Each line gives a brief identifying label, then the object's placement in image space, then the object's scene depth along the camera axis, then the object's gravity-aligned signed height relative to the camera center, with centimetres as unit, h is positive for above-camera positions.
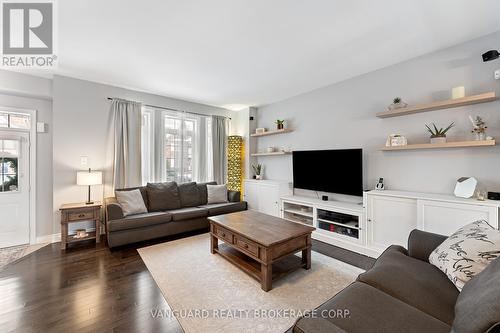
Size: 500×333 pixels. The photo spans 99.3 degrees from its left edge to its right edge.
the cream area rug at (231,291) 177 -127
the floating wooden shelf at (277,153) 468 +33
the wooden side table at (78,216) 322 -74
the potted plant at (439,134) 267 +41
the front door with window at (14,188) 334 -30
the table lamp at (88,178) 337 -14
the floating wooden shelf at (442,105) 237 +76
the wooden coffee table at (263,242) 224 -89
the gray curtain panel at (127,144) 397 +49
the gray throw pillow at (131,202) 358 -57
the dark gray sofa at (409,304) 89 -81
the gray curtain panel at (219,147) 537 +53
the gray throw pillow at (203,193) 460 -55
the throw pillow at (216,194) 465 -57
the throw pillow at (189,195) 437 -55
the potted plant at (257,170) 529 -6
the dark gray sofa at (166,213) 324 -79
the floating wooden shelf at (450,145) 234 +25
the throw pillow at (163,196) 396 -53
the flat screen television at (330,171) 342 -7
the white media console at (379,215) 234 -69
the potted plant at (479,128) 243 +43
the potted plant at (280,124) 481 +99
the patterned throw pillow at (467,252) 138 -61
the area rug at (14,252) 284 -121
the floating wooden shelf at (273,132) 469 +82
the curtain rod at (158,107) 397 +132
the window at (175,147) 448 +50
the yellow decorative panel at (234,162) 562 +15
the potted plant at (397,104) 297 +88
